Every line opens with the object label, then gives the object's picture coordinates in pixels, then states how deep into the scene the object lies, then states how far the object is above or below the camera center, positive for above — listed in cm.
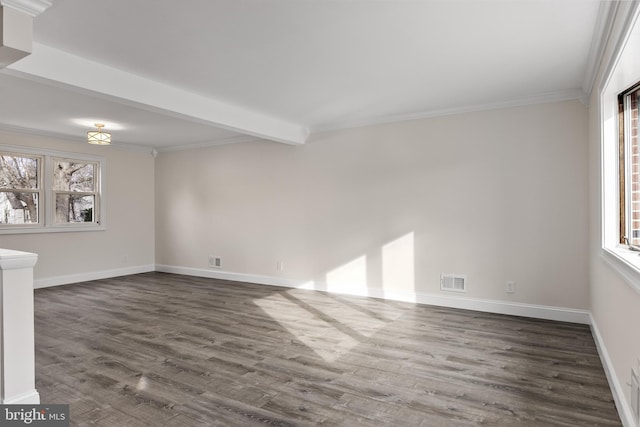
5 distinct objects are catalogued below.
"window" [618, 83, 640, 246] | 267 +31
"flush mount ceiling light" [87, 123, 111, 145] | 539 +107
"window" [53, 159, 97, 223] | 661 +41
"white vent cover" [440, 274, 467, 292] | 483 -91
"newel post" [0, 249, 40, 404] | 226 -69
